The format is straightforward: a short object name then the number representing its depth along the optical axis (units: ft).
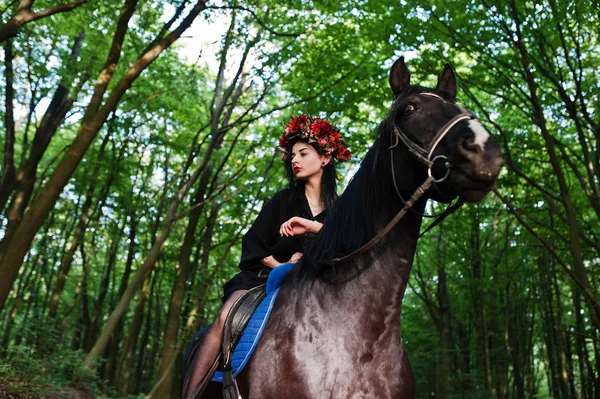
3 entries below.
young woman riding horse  12.37
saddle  11.27
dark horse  9.75
